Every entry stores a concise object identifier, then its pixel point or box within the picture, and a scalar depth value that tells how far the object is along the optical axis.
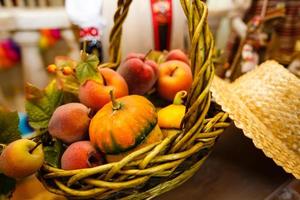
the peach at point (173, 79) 0.46
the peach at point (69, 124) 0.36
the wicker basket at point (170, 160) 0.31
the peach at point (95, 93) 0.39
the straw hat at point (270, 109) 0.39
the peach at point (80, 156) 0.33
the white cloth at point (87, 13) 0.66
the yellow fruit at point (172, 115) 0.39
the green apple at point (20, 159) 0.31
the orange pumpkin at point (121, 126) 0.33
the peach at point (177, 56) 0.52
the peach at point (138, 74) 0.44
